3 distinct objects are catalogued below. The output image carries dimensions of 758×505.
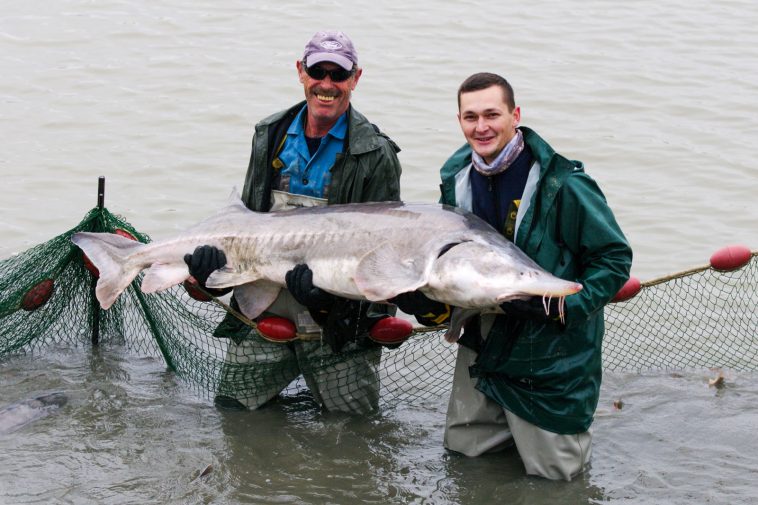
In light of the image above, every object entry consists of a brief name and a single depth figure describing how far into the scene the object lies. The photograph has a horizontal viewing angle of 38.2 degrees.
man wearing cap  5.23
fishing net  5.73
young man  4.61
